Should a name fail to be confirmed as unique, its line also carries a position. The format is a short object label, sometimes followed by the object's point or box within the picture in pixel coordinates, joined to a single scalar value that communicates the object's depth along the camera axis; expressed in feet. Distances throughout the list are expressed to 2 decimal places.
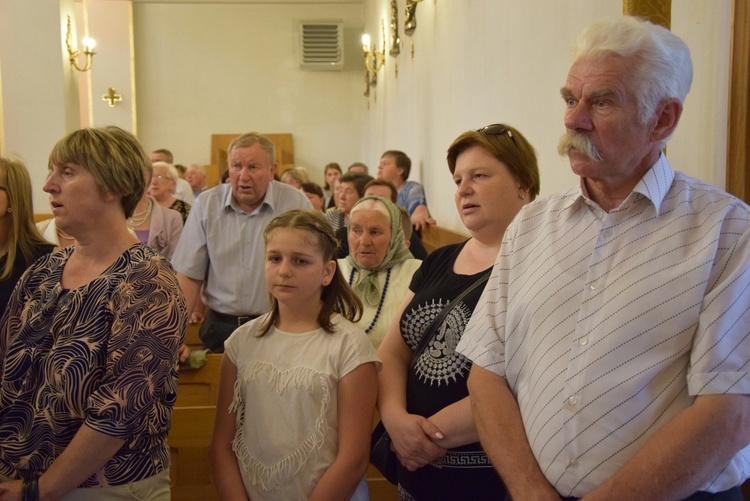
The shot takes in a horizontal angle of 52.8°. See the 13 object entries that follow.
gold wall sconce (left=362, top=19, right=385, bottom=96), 32.56
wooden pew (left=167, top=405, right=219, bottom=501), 8.21
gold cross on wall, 40.80
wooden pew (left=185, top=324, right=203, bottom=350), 13.58
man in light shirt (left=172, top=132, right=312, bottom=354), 12.62
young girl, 6.51
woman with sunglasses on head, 6.42
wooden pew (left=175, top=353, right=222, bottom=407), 8.52
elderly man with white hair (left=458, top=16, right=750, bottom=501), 4.36
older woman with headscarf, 9.66
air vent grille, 42.75
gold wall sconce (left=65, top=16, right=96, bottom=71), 26.32
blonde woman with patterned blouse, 5.73
